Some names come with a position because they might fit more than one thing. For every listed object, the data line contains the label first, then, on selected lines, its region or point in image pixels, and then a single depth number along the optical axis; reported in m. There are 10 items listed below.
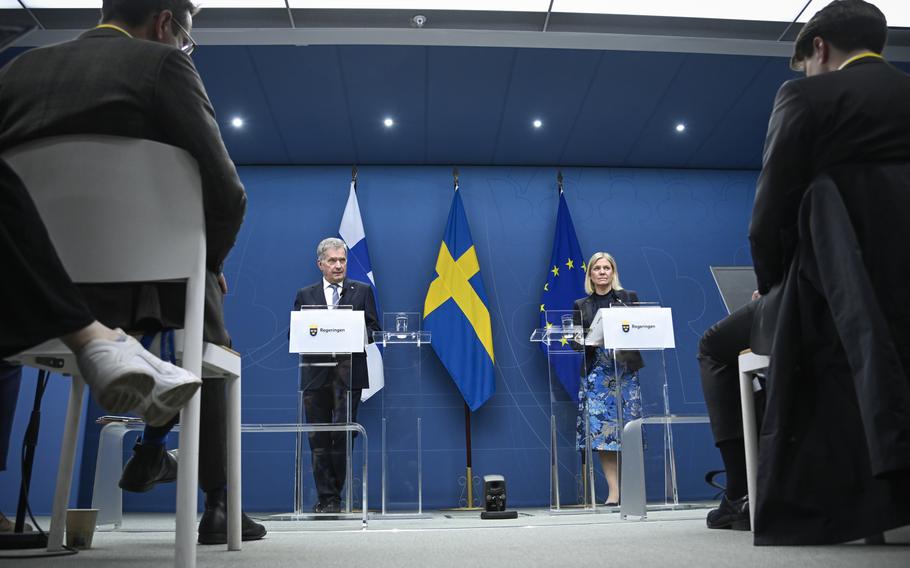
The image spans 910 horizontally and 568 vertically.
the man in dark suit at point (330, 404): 3.63
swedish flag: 5.66
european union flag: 5.94
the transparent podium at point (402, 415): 4.27
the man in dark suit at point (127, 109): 1.42
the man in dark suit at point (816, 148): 1.42
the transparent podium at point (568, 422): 4.21
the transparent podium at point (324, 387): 3.69
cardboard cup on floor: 1.84
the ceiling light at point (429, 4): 4.42
